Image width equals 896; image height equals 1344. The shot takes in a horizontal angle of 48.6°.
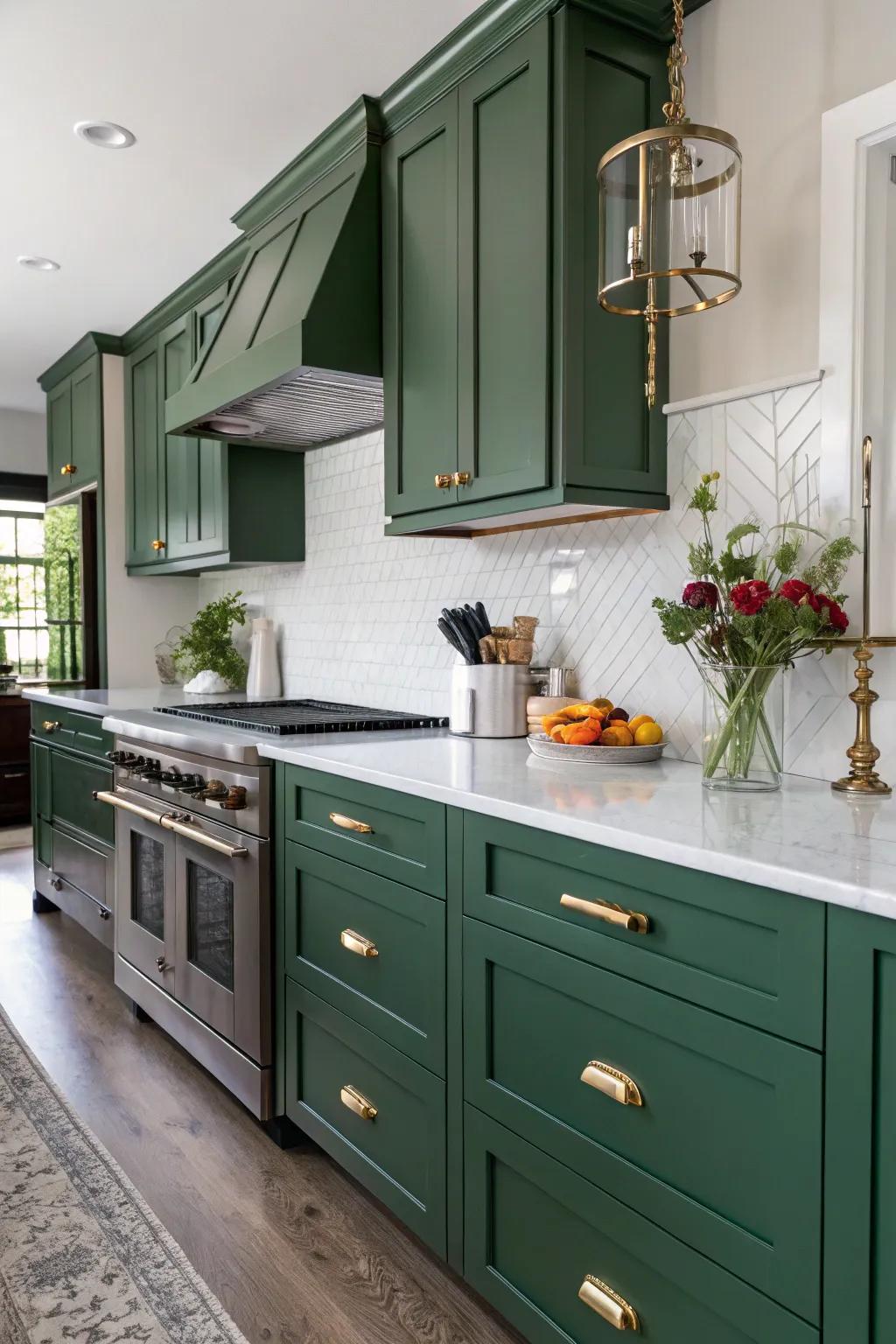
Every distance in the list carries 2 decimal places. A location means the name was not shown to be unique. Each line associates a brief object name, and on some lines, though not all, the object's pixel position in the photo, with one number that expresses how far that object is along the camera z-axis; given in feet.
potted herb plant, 13.92
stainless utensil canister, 8.08
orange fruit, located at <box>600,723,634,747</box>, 6.75
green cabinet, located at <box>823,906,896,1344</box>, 3.41
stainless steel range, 7.86
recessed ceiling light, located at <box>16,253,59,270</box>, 12.50
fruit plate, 6.55
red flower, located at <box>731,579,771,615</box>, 5.42
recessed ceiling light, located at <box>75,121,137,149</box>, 9.21
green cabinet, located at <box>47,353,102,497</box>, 15.84
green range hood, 8.57
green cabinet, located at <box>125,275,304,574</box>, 12.46
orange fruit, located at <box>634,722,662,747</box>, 6.77
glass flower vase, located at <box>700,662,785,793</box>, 5.52
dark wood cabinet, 19.95
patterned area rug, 5.77
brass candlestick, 5.47
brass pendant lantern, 5.35
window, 22.40
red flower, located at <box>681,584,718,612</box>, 5.67
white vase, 13.28
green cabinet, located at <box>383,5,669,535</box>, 6.85
